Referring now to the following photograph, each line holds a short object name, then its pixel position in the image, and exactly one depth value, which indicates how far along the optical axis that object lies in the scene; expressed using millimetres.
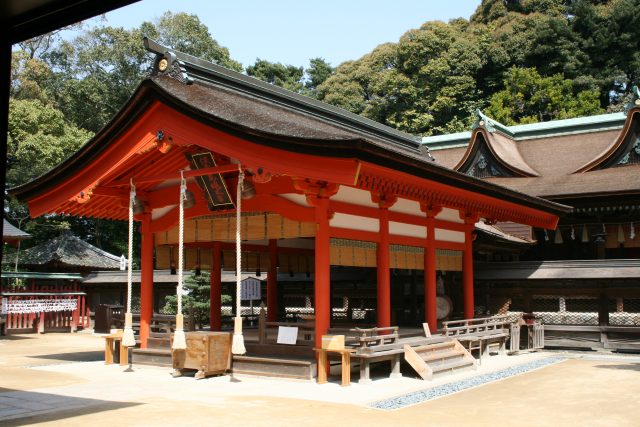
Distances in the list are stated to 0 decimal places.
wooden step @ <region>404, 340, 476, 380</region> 12234
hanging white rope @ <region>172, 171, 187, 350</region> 11320
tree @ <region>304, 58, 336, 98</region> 65275
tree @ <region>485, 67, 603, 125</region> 43812
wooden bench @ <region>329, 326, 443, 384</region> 11438
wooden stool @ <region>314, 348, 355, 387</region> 11164
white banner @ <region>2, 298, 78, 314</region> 23578
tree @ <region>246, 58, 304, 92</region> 62594
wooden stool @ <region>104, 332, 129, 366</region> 14203
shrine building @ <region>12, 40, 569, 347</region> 11445
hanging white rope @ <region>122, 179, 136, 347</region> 12406
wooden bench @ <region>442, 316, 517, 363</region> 14648
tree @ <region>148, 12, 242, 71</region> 48594
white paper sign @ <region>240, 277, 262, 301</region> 19438
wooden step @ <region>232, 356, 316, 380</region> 11602
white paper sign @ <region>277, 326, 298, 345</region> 12391
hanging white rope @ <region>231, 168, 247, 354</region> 10766
